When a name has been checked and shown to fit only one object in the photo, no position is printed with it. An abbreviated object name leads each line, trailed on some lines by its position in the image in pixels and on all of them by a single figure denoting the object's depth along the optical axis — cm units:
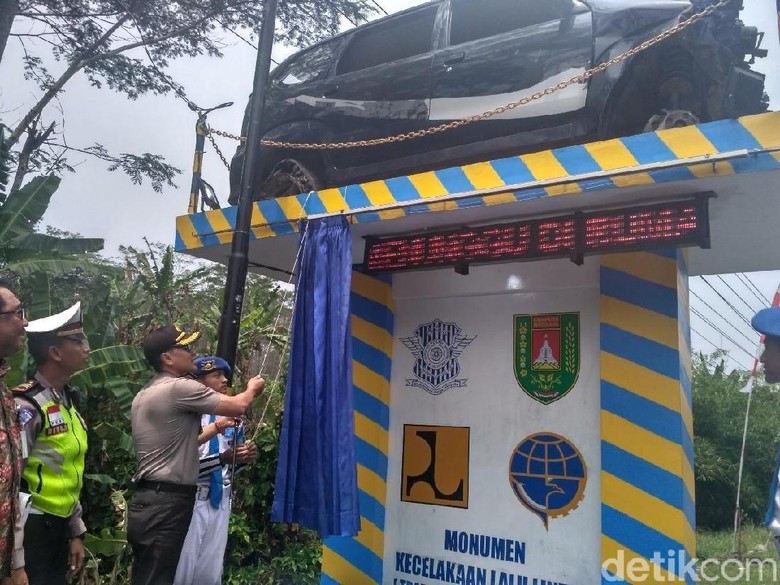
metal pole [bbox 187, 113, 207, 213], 579
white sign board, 469
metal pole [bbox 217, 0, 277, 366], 427
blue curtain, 413
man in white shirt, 456
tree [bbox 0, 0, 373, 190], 1432
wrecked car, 423
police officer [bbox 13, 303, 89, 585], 309
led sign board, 404
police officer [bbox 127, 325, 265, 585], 350
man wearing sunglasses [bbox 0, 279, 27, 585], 254
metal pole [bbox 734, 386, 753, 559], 849
